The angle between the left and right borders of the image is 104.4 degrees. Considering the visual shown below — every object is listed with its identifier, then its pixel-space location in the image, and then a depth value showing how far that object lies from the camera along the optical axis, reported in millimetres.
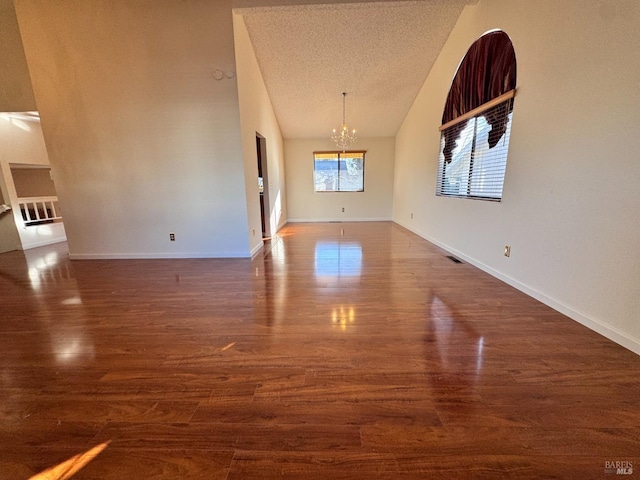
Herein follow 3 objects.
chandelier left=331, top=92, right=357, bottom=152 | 6517
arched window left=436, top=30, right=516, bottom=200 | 2721
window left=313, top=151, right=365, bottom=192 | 7650
